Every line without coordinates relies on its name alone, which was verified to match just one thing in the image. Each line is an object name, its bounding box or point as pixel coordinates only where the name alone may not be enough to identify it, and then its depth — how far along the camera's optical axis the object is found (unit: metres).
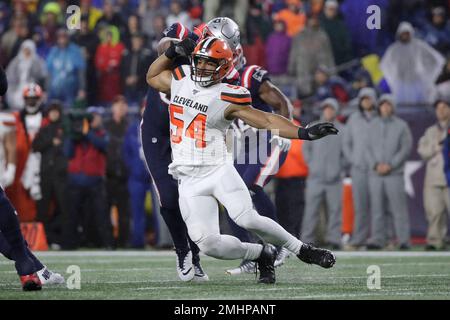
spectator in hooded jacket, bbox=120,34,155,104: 14.74
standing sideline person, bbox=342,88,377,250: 13.10
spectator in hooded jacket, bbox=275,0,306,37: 15.34
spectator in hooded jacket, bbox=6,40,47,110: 14.97
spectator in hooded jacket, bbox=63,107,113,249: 13.16
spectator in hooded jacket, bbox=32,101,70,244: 13.27
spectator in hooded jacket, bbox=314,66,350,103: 14.23
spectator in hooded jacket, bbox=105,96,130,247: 13.45
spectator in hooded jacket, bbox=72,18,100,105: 15.02
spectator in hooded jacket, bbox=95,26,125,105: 15.00
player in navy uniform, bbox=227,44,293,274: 9.16
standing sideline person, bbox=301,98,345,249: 13.18
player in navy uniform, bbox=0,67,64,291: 6.91
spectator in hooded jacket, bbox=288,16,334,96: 14.45
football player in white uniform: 7.21
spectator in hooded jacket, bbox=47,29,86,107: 14.85
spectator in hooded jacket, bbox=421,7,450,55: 14.53
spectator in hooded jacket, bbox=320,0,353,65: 14.61
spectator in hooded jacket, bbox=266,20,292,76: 14.70
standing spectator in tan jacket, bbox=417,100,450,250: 12.95
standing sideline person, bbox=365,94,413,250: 12.91
